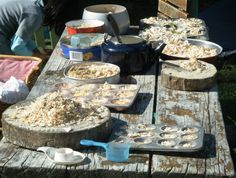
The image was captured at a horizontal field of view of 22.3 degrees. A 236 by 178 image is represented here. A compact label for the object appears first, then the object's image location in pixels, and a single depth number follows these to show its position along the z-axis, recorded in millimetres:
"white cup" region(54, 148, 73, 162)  1862
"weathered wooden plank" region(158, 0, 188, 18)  4066
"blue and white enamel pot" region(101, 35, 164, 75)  2705
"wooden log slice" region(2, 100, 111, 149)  1939
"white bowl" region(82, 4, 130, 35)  3455
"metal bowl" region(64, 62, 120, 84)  2578
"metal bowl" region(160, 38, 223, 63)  2913
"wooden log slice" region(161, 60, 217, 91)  2553
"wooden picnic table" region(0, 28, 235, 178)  1827
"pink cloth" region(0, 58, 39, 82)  3855
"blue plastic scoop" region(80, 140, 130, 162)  1875
